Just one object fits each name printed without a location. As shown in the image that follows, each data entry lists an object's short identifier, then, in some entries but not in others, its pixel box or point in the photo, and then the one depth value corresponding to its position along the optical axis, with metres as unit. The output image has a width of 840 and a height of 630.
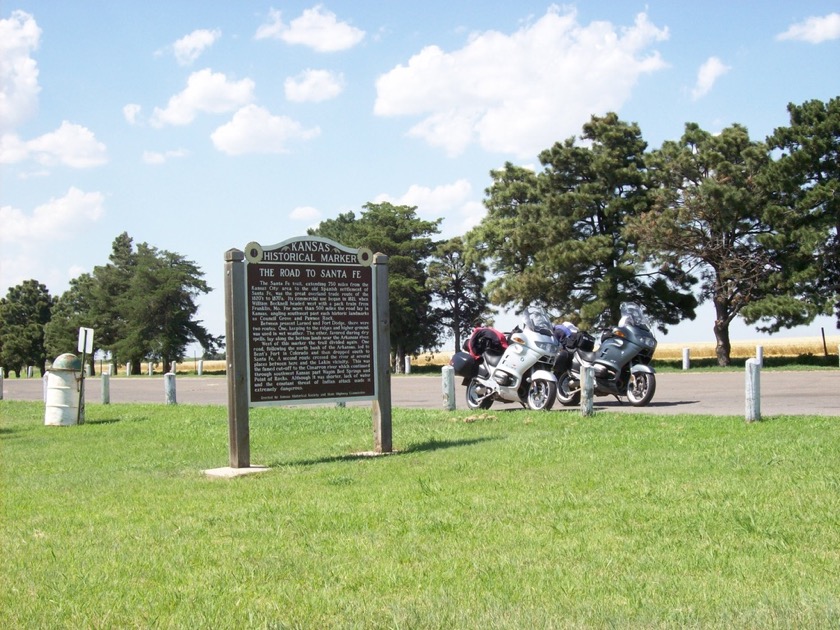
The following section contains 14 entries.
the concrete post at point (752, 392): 13.72
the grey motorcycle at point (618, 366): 17.94
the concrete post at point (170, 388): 25.61
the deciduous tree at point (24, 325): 86.56
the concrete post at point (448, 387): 18.61
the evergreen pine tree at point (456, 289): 58.22
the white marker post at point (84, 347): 20.93
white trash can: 20.80
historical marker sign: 11.75
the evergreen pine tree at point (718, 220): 38.94
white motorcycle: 17.20
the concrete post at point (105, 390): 27.34
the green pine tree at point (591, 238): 42.59
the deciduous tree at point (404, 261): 56.28
